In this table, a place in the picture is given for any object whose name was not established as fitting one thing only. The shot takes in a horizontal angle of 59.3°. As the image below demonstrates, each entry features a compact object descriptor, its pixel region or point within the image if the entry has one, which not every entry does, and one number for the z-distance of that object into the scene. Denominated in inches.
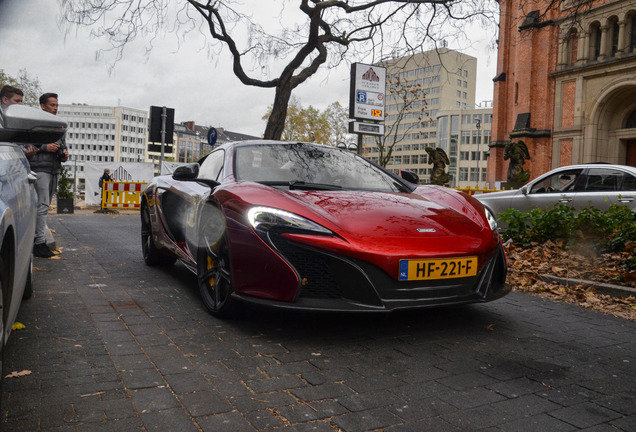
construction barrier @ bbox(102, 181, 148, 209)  780.6
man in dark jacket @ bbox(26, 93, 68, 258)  248.4
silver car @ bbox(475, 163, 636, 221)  340.5
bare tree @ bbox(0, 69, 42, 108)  1618.8
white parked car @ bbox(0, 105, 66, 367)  85.0
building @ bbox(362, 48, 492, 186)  4212.6
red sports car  131.6
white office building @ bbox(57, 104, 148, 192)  5802.2
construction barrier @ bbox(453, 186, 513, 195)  639.7
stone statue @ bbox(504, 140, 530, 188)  981.2
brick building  1021.2
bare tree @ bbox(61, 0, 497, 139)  529.7
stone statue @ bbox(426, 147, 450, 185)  848.9
